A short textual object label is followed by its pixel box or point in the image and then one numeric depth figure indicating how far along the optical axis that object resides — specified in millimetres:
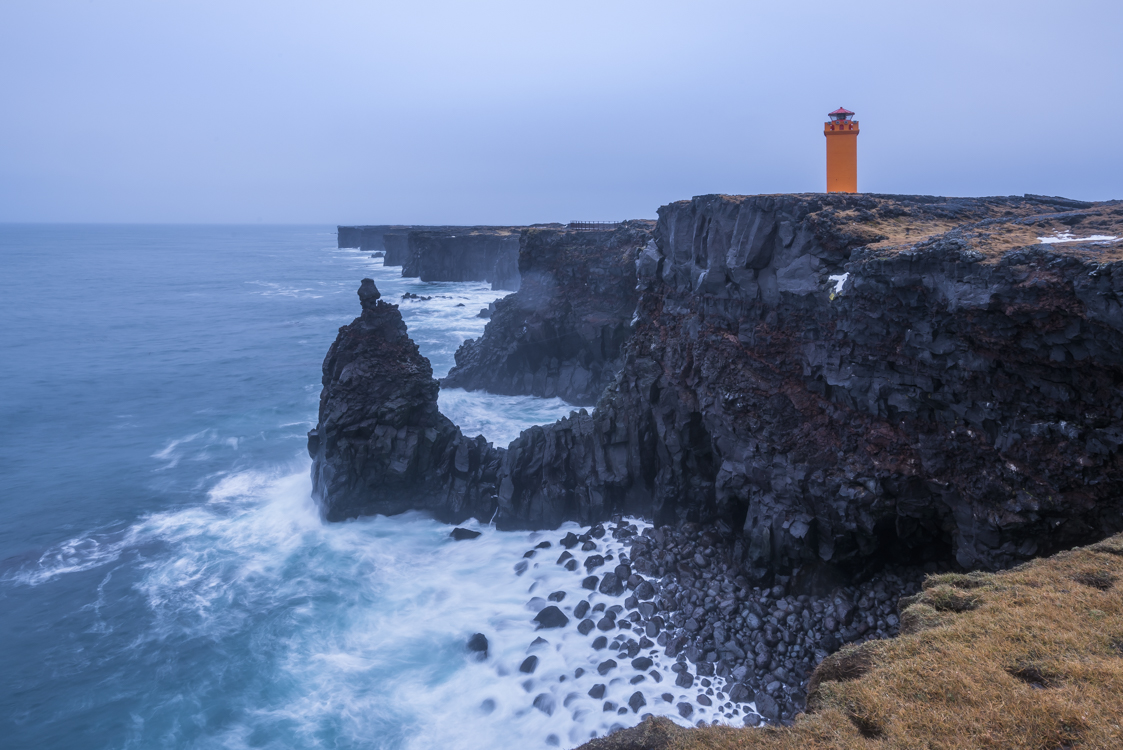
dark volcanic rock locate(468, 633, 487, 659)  21125
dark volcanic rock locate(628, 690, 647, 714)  17750
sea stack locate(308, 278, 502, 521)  29562
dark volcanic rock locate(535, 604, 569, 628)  21797
